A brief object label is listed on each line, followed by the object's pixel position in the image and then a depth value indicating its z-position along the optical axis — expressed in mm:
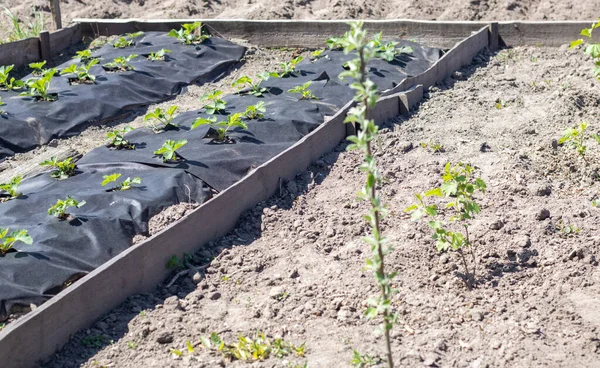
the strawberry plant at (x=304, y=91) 6648
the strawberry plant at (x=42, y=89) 7030
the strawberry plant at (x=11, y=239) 3994
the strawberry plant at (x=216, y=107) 6258
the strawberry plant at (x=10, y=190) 4832
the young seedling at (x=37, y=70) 7664
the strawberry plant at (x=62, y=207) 4391
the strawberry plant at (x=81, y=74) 7602
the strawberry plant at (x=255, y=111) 6043
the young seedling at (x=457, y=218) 3943
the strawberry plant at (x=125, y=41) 8906
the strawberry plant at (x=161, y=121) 5973
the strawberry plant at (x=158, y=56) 8445
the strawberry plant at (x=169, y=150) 5199
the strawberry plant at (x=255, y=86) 6816
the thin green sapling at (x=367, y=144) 2580
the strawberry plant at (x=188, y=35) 9047
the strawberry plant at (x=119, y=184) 4832
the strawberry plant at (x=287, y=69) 7414
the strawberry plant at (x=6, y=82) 7324
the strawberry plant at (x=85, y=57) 8391
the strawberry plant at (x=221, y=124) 5648
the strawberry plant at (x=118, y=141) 5707
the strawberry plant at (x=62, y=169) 5172
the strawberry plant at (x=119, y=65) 8023
